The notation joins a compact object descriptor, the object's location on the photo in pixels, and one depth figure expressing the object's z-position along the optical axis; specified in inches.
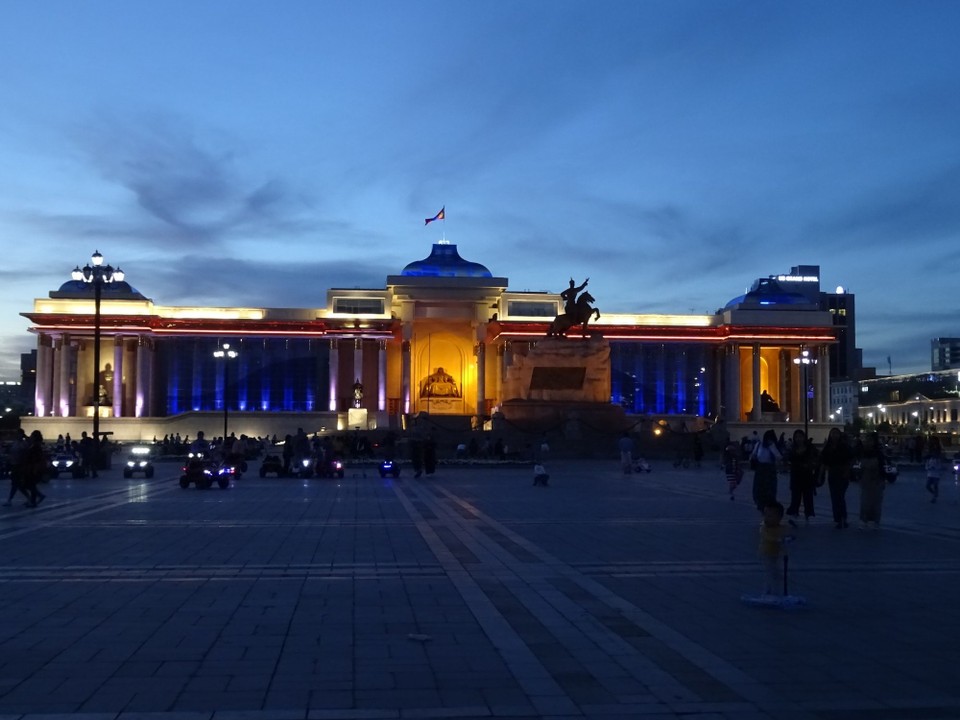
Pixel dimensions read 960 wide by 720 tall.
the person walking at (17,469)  929.5
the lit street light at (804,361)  2407.5
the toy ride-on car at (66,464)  1494.8
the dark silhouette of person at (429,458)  1558.8
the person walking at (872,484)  762.2
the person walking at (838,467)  772.0
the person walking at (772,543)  441.4
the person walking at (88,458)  1537.9
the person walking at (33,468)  932.0
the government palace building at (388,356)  3698.3
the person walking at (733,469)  1044.5
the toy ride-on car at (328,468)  1509.6
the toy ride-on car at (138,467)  1488.7
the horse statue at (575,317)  2568.9
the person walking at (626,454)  1619.1
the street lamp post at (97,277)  1574.8
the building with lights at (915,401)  5334.6
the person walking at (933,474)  1047.0
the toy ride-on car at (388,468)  1540.4
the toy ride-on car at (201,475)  1250.0
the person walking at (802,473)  794.2
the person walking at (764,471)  750.5
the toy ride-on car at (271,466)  1508.4
